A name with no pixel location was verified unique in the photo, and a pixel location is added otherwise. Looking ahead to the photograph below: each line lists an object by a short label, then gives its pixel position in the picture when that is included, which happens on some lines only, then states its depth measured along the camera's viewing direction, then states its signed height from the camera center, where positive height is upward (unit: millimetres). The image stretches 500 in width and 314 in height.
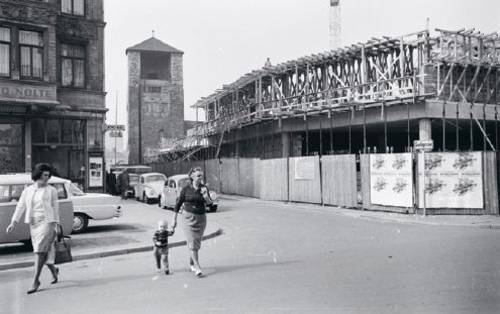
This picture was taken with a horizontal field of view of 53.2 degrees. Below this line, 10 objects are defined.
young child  8334 -1294
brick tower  65375 +9145
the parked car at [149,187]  25781 -1002
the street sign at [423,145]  17094 +652
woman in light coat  7461 -670
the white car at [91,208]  14430 -1162
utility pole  64525 +7420
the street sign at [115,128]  50841 +4178
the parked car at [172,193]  20781 -1101
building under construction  24328 +3681
